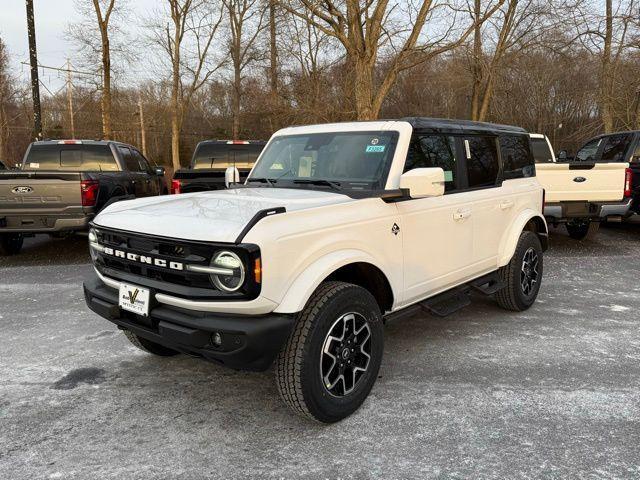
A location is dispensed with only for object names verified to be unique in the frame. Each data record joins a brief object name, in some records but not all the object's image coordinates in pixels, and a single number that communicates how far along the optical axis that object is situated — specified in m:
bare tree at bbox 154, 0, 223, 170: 23.83
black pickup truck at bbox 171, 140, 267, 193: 10.88
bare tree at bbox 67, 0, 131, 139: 18.77
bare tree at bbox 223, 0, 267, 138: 25.14
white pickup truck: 7.85
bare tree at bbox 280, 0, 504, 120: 13.03
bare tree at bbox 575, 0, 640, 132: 16.95
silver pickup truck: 7.25
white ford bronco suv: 2.70
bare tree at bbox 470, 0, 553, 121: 17.83
